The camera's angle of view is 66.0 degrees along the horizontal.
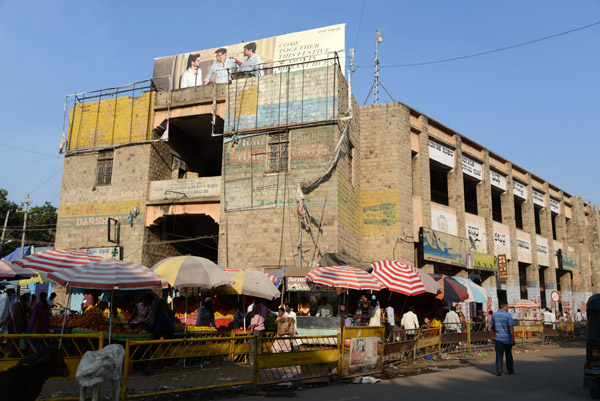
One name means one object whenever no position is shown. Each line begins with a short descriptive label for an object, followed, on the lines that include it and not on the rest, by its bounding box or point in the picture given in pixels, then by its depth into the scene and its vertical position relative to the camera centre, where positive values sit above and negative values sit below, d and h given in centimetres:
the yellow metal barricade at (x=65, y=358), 704 -126
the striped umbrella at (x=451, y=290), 1852 +16
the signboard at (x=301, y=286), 1638 +19
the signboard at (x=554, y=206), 4079 +795
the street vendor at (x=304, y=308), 1551 -57
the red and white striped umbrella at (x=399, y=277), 1550 +53
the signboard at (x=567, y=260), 3944 +317
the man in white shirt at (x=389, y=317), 1631 -85
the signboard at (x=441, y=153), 2692 +824
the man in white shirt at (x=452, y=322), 1747 -106
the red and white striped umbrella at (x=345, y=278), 1337 +40
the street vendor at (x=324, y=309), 1441 -54
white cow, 631 -112
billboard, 2611 +1414
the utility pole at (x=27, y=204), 3916 +677
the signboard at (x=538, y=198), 3819 +804
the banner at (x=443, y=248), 2419 +251
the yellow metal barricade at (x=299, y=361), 888 -139
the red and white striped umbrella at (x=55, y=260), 1188 +70
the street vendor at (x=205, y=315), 1463 -82
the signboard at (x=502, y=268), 3048 +176
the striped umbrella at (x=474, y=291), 2066 +15
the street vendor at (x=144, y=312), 1241 -66
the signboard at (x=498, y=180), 3253 +810
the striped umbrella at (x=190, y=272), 1144 +41
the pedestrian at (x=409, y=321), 1533 -92
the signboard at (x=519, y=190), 3534 +807
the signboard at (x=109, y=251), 2242 +172
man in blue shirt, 1148 -104
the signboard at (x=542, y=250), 3681 +362
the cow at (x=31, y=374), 518 -103
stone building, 2058 +541
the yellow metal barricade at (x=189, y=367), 809 -166
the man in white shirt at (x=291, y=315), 1292 -68
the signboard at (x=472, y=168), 2973 +816
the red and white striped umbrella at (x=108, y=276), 938 +22
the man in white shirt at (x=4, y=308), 1239 -62
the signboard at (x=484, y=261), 2805 +204
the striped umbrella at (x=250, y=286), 1322 +11
